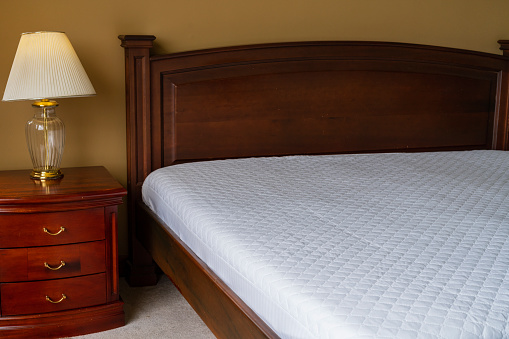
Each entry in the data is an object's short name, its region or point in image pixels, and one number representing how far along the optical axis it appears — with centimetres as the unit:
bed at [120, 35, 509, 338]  155
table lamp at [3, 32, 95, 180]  216
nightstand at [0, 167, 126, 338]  210
